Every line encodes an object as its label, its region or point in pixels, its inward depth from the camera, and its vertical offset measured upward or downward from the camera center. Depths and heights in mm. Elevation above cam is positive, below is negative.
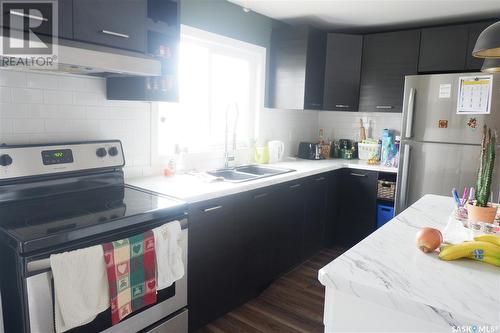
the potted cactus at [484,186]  1504 -228
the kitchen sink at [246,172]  2834 -402
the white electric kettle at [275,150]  3490 -255
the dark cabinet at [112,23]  1607 +429
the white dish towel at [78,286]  1365 -644
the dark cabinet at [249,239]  2141 -812
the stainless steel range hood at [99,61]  1508 +244
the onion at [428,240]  1245 -373
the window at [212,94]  2777 +232
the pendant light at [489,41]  1357 +336
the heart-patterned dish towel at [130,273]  1504 -658
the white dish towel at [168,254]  1716 -640
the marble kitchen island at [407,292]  917 -434
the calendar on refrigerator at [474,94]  2902 +289
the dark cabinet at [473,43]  3113 +744
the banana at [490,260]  1160 -403
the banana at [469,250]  1170 -378
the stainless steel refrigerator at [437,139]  2959 -83
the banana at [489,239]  1250 -362
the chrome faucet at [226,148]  2953 -217
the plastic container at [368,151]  3799 -248
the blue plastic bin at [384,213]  3400 -786
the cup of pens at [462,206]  1617 -355
